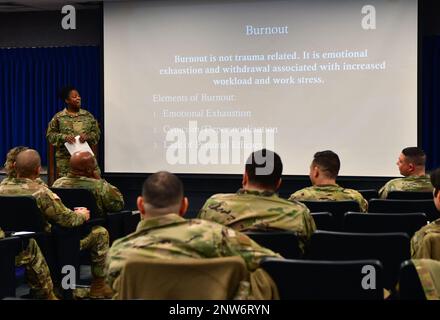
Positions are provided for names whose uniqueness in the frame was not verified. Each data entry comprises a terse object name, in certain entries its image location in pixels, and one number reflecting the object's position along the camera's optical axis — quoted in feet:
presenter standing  24.71
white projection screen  23.16
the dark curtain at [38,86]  28.71
